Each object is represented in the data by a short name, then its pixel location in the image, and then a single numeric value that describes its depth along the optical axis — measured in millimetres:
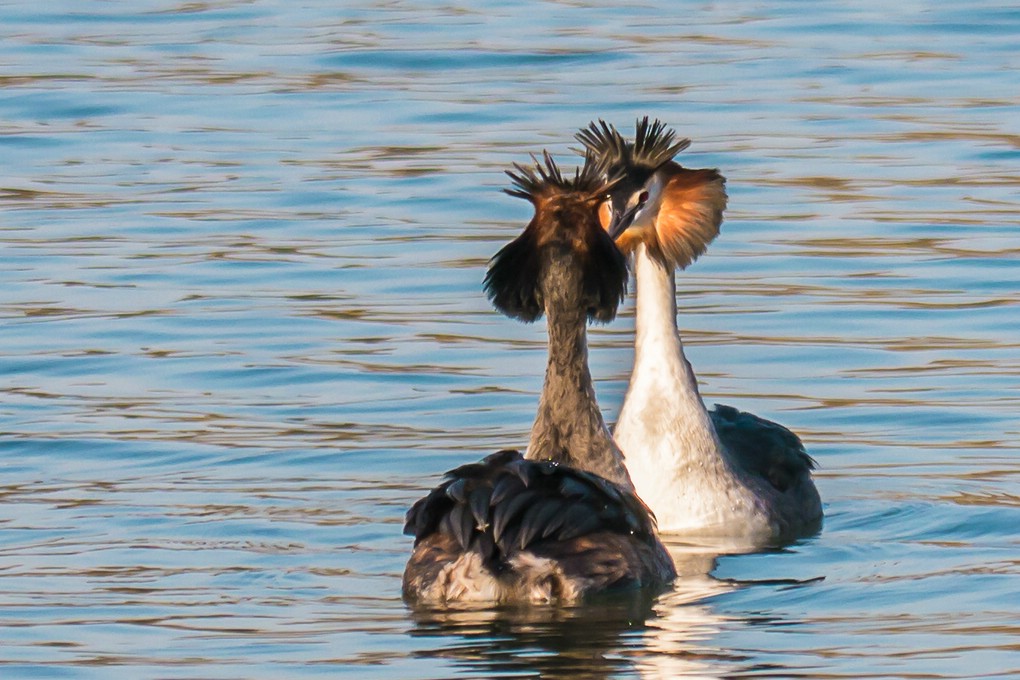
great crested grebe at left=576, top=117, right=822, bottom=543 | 19984
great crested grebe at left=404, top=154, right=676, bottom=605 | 16266
